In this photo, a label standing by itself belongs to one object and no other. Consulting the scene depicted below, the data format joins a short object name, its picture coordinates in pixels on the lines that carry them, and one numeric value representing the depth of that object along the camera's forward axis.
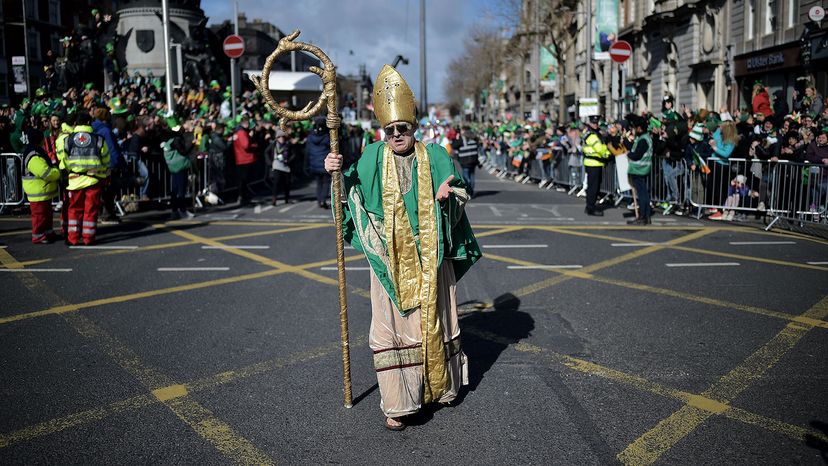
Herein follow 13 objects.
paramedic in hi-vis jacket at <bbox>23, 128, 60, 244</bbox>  10.33
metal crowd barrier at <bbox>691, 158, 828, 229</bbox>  11.72
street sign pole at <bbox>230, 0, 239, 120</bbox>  18.78
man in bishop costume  4.33
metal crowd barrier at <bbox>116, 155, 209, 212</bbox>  14.03
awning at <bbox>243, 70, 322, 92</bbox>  37.50
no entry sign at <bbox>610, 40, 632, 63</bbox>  18.52
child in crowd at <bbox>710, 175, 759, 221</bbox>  13.02
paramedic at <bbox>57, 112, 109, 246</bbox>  10.14
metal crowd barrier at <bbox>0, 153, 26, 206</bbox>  13.66
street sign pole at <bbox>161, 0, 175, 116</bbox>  18.78
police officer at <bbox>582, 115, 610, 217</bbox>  13.99
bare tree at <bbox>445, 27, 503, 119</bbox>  67.88
